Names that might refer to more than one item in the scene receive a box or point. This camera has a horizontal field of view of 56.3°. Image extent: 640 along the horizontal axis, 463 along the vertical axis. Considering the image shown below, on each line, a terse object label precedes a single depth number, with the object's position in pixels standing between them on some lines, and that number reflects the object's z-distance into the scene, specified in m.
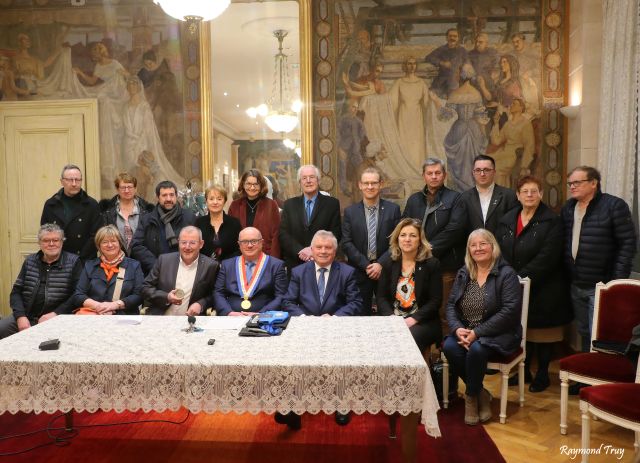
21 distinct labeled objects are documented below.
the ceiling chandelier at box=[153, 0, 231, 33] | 3.81
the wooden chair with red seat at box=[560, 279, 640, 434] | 3.84
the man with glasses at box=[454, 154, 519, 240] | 5.15
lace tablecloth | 2.89
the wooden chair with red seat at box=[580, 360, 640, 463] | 3.06
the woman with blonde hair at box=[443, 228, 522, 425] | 4.20
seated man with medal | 4.55
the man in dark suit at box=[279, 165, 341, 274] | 5.15
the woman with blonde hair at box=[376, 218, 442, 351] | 4.46
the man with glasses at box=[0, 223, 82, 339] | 4.84
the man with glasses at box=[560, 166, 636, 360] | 4.59
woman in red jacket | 5.22
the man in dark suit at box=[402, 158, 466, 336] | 5.05
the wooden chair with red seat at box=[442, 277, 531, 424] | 4.28
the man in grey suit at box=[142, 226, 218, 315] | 4.64
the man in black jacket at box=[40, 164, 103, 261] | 5.49
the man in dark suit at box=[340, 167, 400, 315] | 4.92
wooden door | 7.05
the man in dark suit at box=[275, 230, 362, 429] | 4.42
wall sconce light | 6.19
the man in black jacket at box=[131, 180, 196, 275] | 5.13
